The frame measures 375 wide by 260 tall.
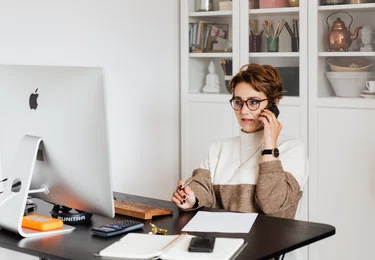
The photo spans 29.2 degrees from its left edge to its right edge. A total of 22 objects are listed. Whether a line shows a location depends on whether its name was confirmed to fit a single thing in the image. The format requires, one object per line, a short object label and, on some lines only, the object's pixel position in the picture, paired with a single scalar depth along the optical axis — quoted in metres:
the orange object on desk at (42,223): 2.35
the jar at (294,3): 4.10
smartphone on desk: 2.00
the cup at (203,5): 4.51
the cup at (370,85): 3.88
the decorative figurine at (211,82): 4.51
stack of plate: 3.87
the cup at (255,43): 4.29
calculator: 2.26
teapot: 3.98
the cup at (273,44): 4.22
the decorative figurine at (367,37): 3.90
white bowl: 3.93
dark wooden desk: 2.08
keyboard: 2.51
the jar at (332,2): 3.97
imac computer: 2.18
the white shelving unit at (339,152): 3.88
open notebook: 1.98
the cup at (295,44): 4.10
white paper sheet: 2.32
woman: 2.64
